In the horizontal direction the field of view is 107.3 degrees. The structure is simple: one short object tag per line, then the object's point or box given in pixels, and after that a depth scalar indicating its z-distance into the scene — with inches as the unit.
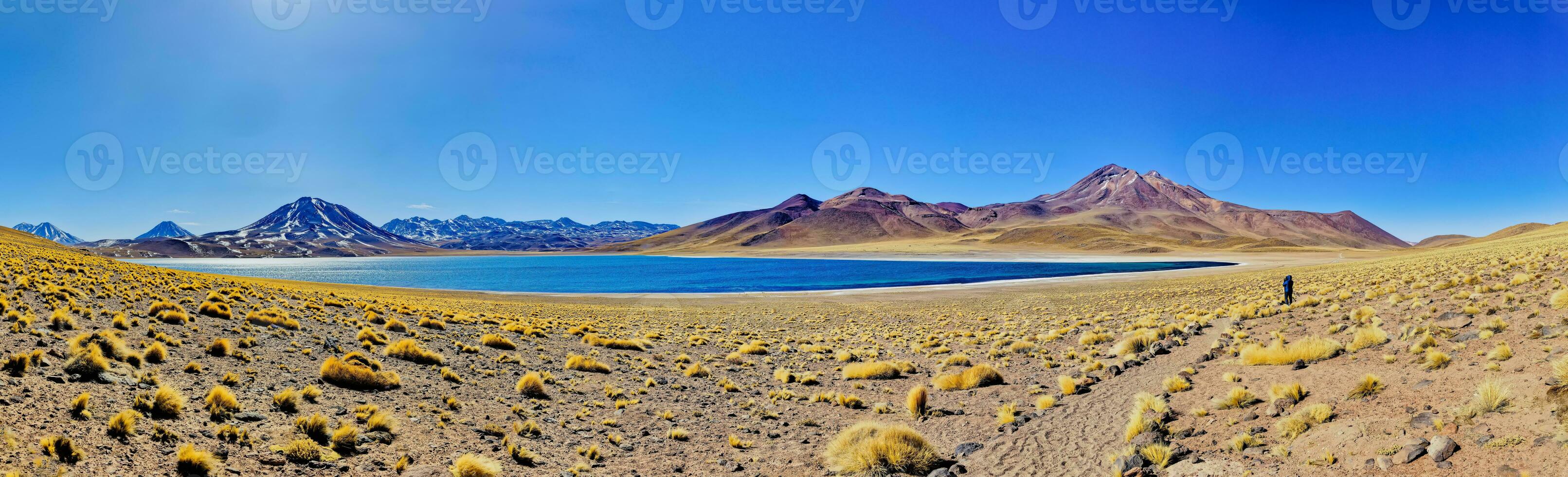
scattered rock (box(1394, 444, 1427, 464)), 225.8
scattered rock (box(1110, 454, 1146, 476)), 280.5
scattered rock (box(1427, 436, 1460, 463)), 220.4
